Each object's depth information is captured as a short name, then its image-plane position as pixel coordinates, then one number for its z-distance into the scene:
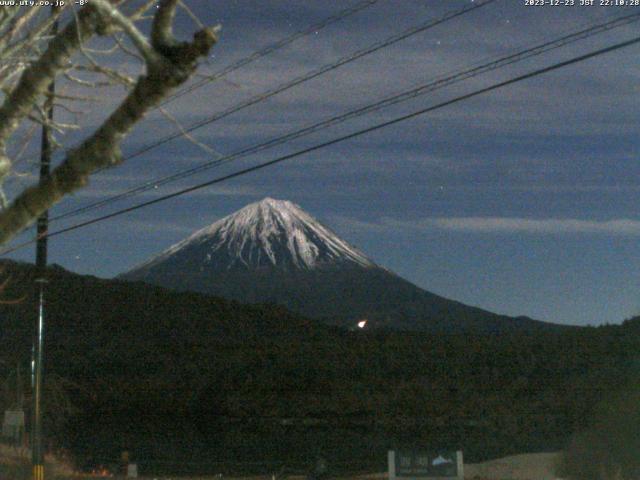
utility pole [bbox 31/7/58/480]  21.41
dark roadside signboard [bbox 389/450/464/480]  19.72
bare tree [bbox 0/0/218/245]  4.92
